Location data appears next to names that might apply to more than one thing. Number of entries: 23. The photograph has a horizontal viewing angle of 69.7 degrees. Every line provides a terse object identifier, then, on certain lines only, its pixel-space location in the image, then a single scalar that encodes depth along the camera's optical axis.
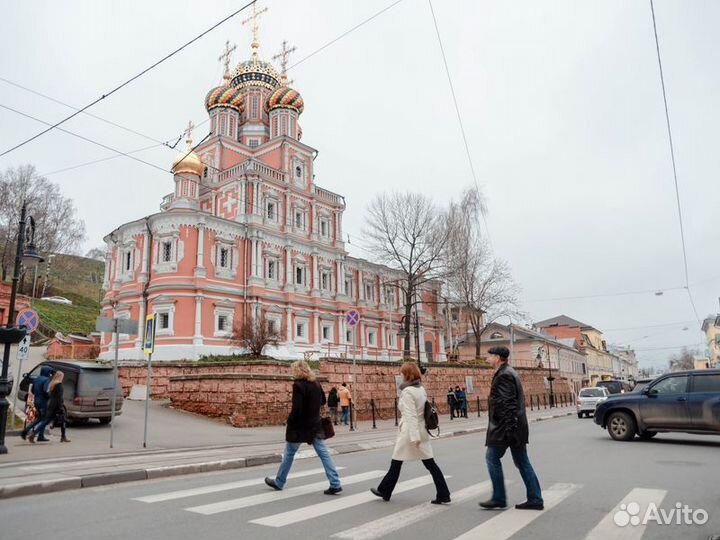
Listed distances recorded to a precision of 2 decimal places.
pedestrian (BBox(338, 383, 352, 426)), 20.50
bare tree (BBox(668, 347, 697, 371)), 113.44
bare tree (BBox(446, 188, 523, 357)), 35.69
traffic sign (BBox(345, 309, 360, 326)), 19.15
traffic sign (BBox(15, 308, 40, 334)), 13.64
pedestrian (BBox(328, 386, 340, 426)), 20.53
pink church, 37.62
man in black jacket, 5.93
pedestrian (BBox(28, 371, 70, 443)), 12.69
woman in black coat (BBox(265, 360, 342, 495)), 7.12
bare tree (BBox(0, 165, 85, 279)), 50.97
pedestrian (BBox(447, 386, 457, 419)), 25.88
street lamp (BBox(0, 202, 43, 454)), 10.81
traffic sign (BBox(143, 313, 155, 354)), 13.82
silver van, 16.06
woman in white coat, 6.31
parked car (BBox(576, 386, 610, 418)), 27.55
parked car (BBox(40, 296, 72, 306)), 59.73
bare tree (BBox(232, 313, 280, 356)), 28.51
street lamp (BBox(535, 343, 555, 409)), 43.41
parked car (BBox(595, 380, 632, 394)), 39.81
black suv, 12.29
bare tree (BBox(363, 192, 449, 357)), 34.34
